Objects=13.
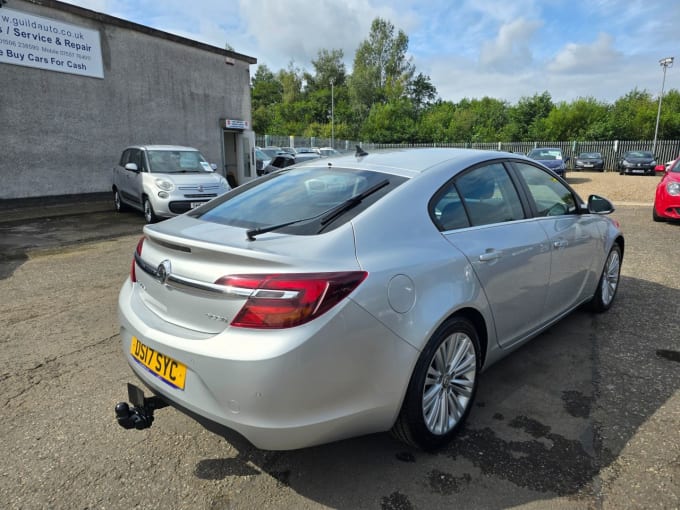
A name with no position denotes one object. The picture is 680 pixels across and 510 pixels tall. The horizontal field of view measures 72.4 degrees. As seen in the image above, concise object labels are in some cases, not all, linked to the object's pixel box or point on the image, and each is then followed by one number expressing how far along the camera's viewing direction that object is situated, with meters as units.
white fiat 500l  9.40
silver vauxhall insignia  1.88
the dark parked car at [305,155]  18.62
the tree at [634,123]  37.91
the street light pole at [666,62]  32.12
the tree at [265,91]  70.61
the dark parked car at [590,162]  27.41
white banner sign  11.63
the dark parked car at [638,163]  24.73
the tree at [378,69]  58.59
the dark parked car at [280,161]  16.41
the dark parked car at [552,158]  16.97
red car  9.11
